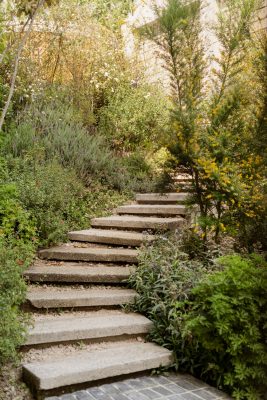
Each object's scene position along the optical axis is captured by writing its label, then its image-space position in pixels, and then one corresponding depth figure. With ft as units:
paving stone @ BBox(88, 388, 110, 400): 11.65
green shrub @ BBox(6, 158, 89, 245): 19.49
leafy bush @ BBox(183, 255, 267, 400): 12.50
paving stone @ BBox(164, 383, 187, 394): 12.37
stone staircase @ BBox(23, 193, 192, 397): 12.37
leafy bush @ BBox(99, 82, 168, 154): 30.99
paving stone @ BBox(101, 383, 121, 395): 12.06
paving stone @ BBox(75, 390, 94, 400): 11.56
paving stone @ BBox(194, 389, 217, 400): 12.25
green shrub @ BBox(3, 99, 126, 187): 24.66
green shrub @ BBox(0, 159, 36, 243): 17.70
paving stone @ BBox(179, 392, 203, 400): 12.03
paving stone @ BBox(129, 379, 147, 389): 12.50
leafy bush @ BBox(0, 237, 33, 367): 11.61
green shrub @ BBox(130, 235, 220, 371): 14.21
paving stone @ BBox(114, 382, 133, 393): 12.23
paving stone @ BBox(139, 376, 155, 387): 12.70
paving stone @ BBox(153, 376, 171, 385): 12.90
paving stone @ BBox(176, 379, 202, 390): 12.75
